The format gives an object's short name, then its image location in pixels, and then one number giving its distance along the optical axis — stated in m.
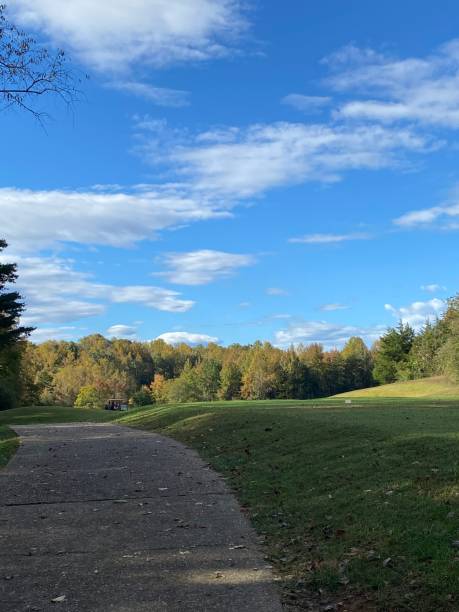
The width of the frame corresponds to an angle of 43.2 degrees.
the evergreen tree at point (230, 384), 123.94
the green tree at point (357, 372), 120.25
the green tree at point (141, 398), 123.00
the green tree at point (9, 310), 35.97
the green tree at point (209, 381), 127.38
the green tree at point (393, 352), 87.00
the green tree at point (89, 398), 117.38
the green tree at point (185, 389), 123.00
